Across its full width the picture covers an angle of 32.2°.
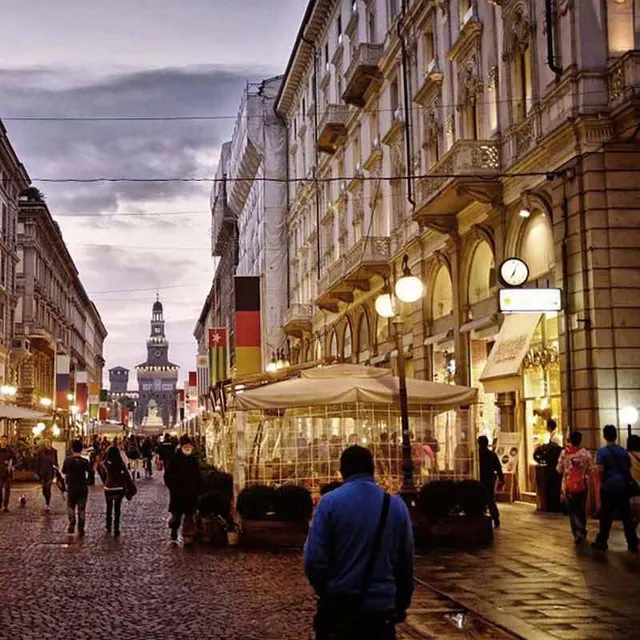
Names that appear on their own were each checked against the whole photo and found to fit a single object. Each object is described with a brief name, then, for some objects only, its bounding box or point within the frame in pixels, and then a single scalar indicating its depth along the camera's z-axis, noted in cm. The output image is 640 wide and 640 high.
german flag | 4972
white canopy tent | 1870
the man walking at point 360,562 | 554
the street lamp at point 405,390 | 1811
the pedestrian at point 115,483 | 2045
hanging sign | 2272
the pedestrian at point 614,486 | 1540
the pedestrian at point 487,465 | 2159
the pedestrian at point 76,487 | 2012
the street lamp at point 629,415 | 2174
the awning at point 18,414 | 3756
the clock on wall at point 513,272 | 2425
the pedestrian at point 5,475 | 2620
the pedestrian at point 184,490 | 1870
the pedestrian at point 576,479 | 1645
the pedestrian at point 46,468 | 2652
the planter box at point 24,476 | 4159
